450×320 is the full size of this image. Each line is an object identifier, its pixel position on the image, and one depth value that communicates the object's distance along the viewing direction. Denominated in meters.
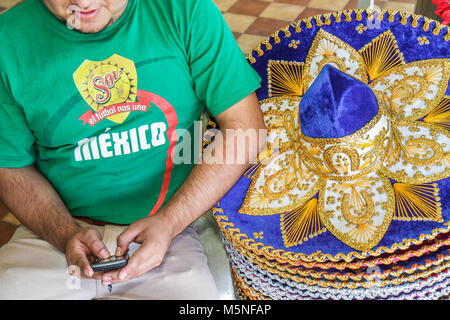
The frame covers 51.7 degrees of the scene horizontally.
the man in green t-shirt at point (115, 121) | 1.08
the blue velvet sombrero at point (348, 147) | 0.95
